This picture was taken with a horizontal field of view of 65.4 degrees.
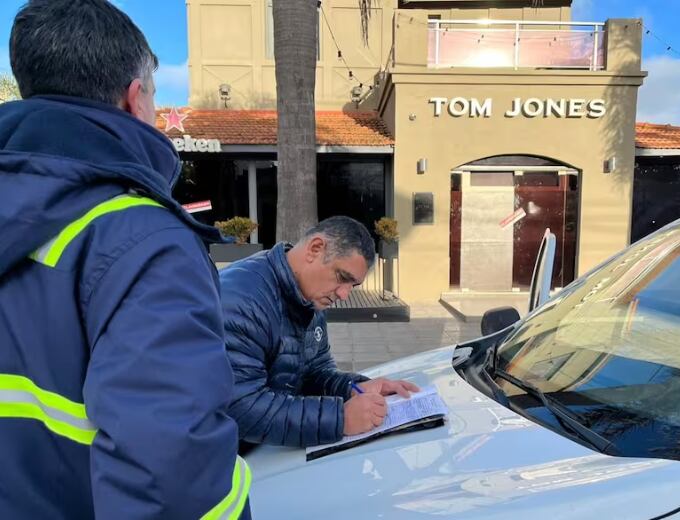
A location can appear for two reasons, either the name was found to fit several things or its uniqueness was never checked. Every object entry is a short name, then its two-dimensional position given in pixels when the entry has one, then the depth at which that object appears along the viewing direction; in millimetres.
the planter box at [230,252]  9211
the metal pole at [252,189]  11180
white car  1197
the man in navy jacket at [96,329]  789
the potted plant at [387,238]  9883
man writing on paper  1636
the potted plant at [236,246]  9109
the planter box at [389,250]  10438
